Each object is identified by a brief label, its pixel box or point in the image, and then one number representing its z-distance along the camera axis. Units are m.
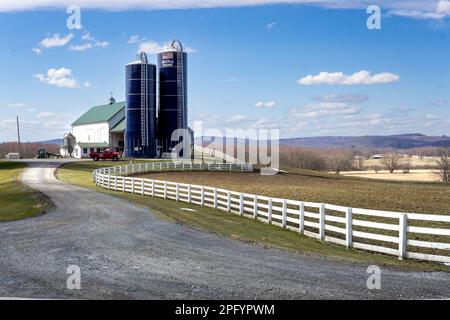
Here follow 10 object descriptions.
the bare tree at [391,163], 145.00
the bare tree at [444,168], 90.02
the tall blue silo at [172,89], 79.44
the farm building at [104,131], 95.69
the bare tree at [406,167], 148.00
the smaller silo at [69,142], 104.61
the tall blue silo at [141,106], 79.12
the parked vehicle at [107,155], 76.88
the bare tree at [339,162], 148.57
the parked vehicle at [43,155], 100.52
